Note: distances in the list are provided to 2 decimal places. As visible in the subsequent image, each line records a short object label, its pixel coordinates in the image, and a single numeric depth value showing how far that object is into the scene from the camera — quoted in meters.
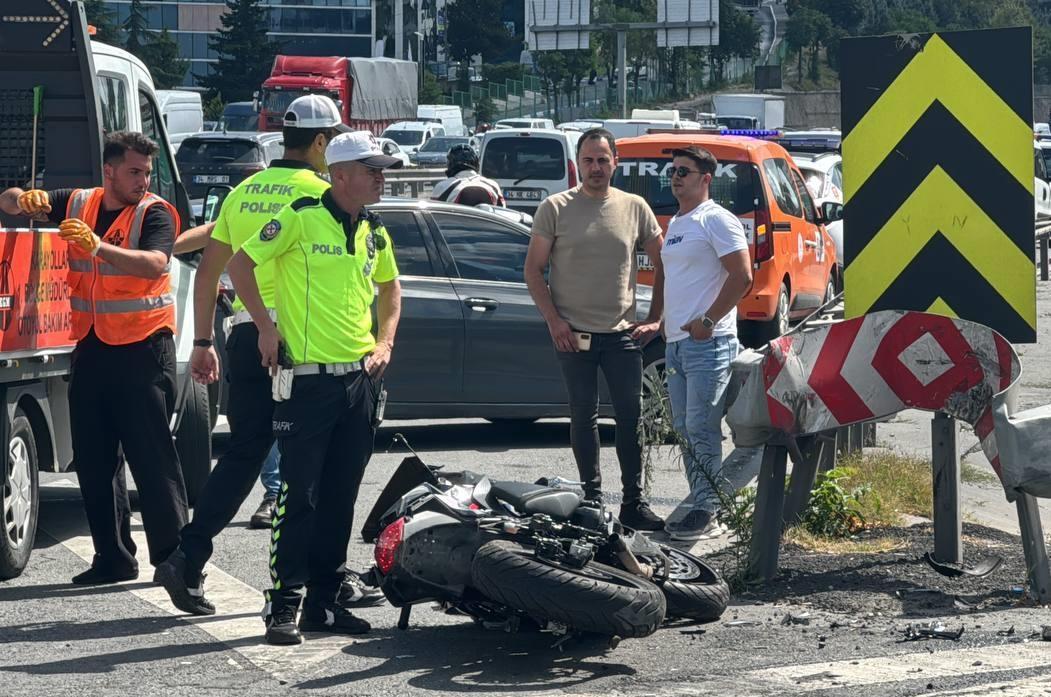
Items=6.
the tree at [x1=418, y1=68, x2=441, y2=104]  96.44
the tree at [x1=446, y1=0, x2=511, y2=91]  117.94
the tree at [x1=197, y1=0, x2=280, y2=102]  93.19
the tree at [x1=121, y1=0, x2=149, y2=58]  93.69
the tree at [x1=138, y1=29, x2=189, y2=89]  87.69
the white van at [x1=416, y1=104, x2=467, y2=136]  70.00
